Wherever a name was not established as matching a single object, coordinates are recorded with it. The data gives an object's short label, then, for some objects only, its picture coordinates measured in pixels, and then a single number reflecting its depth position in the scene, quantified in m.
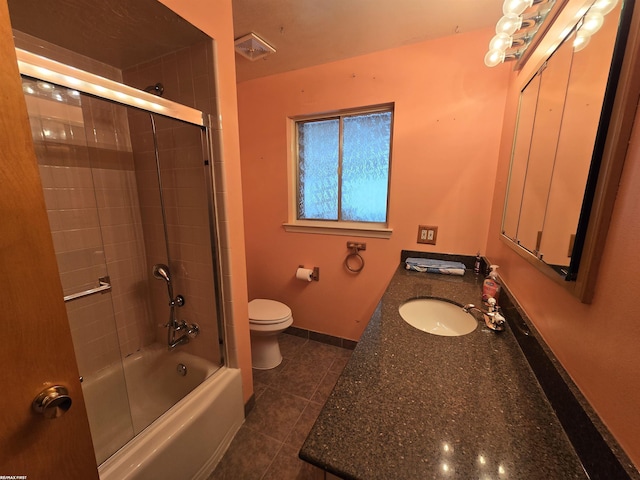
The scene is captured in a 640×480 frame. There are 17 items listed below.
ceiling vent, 1.58
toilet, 1.88
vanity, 0.49
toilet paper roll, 2.18
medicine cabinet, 0.51
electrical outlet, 1.80
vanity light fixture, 0.98
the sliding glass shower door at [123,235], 1.29
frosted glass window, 1.95
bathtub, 0.94
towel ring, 2.03
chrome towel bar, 1.38
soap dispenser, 1.15
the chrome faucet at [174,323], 1.54
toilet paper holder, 2.21
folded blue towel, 1.62
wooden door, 0.44
